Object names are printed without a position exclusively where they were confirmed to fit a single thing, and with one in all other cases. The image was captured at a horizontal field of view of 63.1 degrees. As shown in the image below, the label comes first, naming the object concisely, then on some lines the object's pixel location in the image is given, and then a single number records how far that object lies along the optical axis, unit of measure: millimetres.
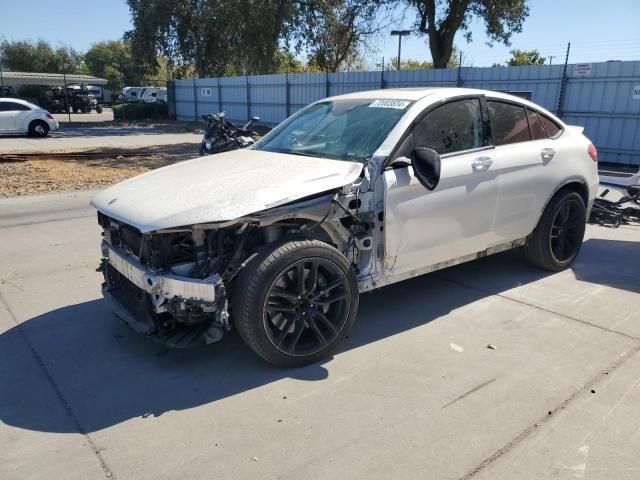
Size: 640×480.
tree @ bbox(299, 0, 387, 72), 28489
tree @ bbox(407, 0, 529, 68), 23875
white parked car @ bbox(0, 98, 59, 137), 20547
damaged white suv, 3180
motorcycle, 10867
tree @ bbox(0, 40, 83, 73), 67875
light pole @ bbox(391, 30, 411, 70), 25891
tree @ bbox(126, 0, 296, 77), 30766
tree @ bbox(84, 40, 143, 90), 74562
